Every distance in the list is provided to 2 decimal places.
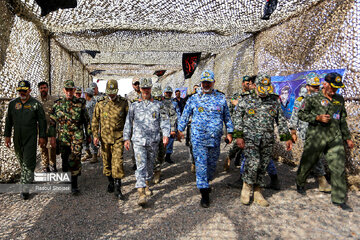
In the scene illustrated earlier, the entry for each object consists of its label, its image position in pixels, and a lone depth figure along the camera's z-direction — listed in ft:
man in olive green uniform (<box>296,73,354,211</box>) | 9.95
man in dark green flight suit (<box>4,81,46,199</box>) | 11.33
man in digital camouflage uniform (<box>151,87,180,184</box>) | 12.96
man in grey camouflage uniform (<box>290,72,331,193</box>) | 11.82
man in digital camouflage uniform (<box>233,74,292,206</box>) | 10.11
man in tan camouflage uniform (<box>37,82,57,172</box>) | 14.48
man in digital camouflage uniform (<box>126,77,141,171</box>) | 14.60
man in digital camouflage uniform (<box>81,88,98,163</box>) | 18.10
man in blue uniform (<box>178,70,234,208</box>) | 10.16
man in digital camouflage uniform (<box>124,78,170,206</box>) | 10.61
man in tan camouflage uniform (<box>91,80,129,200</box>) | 11.49
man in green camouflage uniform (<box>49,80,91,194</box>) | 11.68
